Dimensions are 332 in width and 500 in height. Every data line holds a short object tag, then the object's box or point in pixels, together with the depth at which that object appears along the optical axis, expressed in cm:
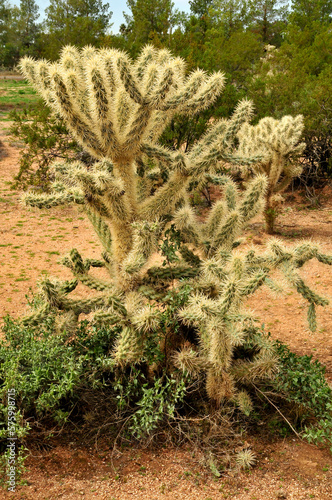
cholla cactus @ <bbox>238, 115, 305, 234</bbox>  746
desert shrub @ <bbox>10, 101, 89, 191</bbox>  886
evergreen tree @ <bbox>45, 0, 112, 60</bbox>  1699
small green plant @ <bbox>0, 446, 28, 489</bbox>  269
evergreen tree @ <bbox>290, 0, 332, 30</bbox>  2025
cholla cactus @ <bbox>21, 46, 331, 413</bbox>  314
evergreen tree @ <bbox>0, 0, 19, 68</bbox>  3180
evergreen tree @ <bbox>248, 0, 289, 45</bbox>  2911
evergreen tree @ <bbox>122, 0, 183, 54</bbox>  1766
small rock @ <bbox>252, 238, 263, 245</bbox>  737
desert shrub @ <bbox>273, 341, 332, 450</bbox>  315
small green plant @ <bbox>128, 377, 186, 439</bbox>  295
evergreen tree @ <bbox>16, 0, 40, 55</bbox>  3572
